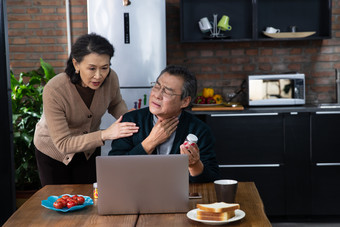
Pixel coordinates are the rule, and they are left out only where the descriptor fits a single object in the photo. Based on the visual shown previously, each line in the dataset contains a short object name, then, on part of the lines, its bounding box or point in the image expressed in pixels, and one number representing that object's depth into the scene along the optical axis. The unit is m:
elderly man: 2.31
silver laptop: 1.82
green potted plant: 4.35
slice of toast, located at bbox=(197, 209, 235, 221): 1.75
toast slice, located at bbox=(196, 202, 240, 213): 1.74
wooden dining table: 1.79
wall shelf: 4.73
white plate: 1.74
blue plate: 1.93
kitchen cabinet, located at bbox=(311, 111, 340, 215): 4.20
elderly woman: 2.59
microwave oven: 4.45
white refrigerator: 4.33
